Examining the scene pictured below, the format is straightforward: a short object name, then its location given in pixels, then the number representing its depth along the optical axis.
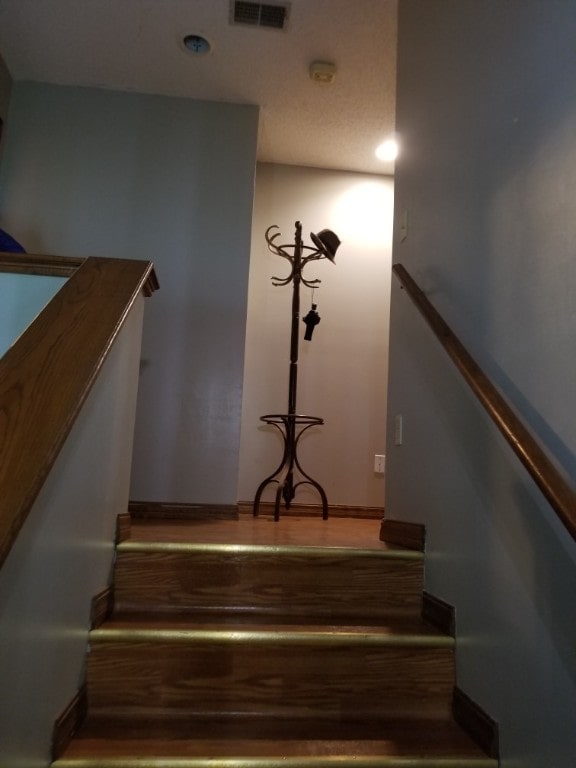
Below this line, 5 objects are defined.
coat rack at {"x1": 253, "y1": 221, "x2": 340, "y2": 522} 2.96
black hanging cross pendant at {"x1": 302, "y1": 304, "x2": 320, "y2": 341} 3.10
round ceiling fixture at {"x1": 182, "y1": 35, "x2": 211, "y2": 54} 2.68
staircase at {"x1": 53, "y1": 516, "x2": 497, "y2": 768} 1.26
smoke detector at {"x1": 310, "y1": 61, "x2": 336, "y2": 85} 2.76
